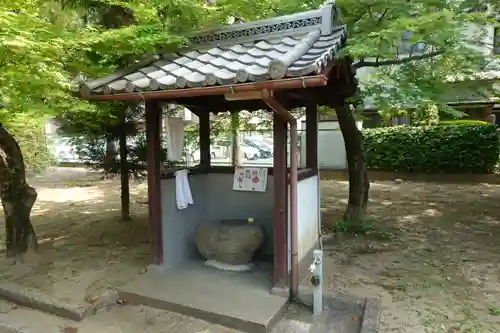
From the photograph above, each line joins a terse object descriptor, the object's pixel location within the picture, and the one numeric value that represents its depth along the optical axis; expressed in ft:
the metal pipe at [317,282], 14.82
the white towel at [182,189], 19.31
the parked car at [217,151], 28.62
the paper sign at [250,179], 19.83
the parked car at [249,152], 54.65
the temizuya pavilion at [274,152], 13.80
